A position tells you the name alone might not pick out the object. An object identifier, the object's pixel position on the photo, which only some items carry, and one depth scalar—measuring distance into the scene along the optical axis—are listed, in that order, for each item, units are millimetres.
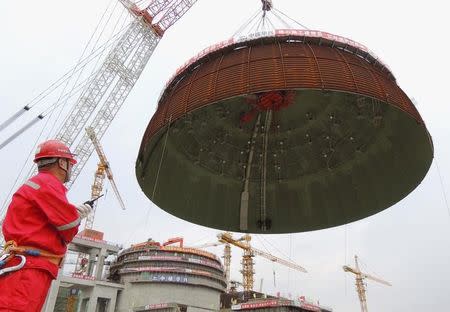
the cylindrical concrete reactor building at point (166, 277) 90750
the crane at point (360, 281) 146375
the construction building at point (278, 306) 64075
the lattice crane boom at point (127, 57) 69375
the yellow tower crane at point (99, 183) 107562
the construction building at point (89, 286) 86250
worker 4988
